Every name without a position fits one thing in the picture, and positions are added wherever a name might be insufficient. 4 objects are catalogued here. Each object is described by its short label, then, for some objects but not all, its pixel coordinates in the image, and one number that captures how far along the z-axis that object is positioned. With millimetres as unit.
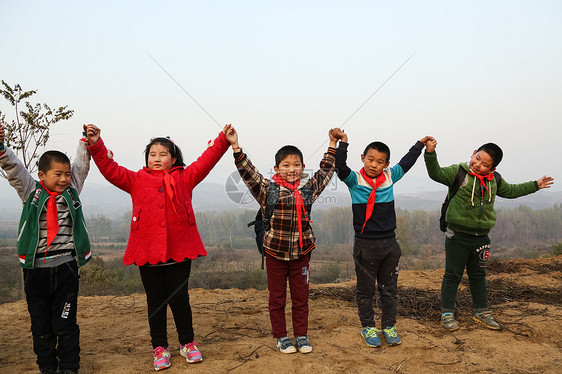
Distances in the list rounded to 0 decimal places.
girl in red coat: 2934
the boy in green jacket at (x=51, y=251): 2760
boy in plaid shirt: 3227
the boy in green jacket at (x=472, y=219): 3902
